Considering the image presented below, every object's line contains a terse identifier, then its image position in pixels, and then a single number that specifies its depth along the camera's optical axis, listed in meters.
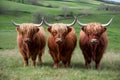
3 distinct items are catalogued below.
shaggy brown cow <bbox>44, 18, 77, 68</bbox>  14.29
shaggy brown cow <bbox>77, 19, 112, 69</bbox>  14.27
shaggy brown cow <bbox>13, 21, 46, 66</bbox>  14.60
